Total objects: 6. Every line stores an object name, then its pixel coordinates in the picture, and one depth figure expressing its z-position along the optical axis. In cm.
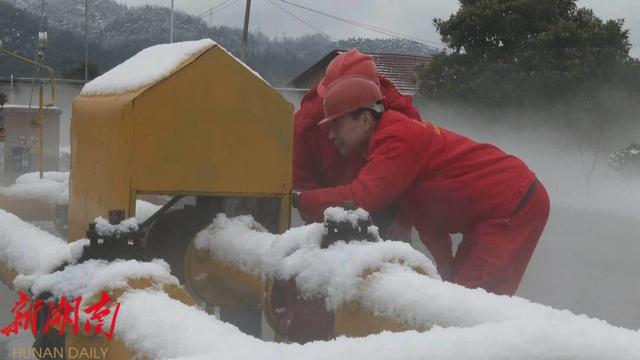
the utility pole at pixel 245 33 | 2709
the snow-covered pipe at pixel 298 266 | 171
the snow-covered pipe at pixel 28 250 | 195
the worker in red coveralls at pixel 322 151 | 313
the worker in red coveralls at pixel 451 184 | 282
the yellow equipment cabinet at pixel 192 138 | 227
